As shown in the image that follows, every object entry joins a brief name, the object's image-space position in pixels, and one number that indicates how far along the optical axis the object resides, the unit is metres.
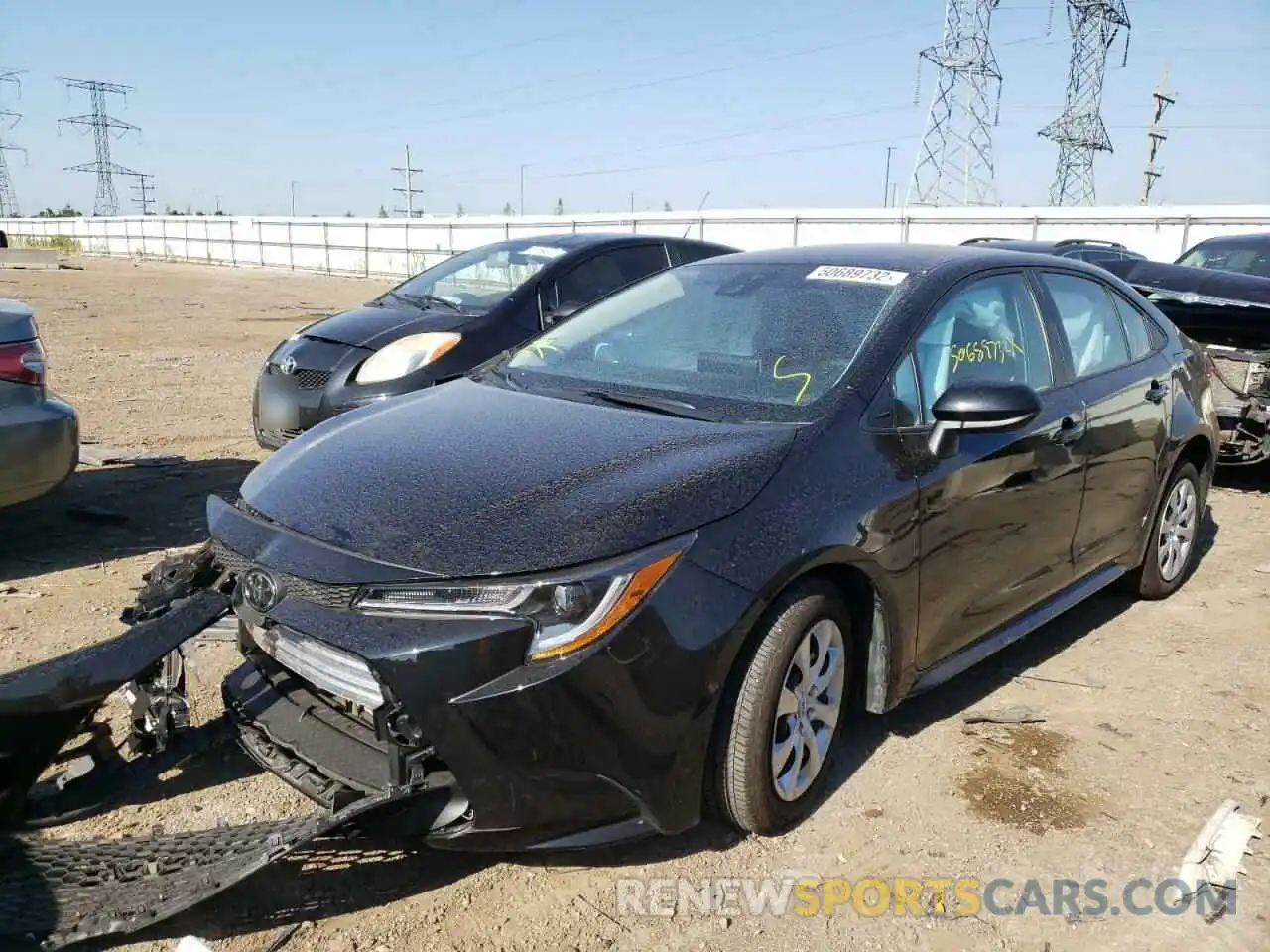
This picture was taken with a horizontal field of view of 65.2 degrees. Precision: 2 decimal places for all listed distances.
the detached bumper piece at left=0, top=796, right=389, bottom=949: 2.21
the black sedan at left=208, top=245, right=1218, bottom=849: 2.28
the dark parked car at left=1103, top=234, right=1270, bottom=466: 6.38
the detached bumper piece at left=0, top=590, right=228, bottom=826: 2.58
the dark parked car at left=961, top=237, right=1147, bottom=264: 9.77
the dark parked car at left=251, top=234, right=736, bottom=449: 5.98
